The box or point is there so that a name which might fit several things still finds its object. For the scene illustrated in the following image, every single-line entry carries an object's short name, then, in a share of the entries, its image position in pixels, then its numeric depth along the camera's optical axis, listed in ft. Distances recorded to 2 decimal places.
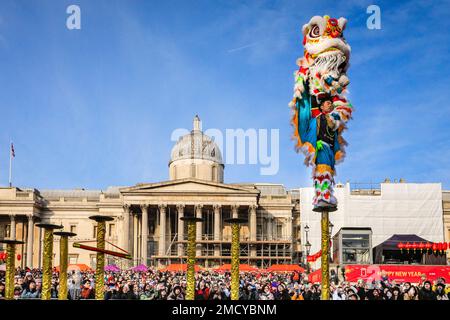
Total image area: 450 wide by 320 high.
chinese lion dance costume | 76.89
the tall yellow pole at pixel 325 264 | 70.02
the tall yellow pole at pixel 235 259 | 68.33
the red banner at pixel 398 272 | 140.56
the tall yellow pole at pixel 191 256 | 69.72
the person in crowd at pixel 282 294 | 92.20
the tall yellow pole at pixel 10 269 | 74.79
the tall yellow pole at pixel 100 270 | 69.26
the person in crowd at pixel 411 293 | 90.18
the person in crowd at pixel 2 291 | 94.44
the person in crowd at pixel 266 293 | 91.89
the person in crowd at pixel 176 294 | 87.48
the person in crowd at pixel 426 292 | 89.25
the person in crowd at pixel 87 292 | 93.86
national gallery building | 272.72
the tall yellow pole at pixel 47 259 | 70.54
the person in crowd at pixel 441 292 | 90.17
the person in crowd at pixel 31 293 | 91.04
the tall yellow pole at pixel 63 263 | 71.32
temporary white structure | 271.69
